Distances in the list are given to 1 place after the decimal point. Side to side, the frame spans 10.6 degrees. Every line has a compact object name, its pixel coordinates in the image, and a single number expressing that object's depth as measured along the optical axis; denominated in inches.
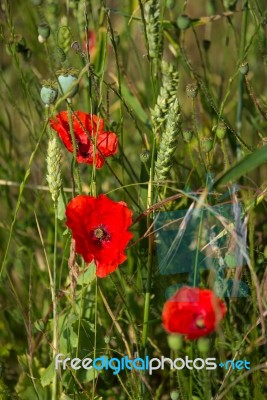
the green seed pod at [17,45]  64.3
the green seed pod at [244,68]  59.1
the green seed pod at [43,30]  62.9
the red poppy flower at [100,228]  54.6
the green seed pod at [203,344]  50.2
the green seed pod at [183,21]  63.4
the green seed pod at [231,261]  54.5
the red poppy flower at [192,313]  49.2
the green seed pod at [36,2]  65.0
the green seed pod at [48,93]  55.4
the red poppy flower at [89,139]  57.6
